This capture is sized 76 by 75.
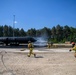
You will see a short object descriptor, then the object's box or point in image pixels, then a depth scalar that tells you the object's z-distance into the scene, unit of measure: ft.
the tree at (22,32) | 161.88
